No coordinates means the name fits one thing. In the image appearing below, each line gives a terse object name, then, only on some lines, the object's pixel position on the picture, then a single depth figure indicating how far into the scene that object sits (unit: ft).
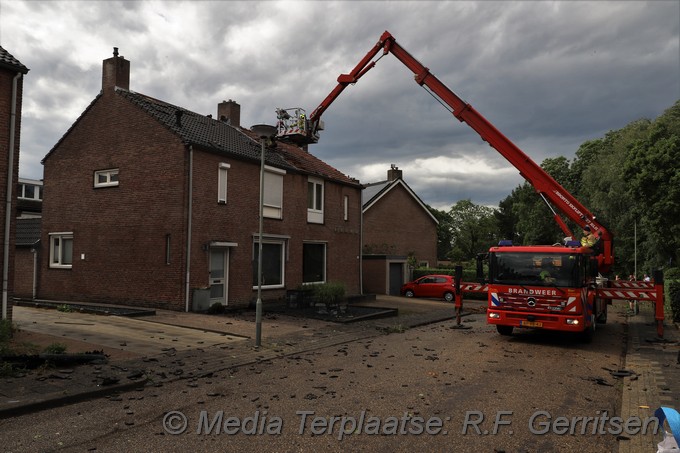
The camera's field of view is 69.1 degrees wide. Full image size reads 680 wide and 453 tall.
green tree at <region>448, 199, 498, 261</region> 230.68
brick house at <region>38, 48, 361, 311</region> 53.36
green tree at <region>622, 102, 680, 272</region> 72.23
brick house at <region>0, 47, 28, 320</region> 33.65
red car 84.94
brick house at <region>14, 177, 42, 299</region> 65.36
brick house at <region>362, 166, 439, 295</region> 93.91
